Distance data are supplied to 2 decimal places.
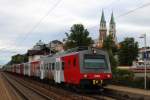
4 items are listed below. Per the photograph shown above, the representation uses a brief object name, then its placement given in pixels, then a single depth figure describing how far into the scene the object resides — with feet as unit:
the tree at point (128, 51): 214.07
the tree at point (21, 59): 269.60
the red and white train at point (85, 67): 46.89
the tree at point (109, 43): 211.68
